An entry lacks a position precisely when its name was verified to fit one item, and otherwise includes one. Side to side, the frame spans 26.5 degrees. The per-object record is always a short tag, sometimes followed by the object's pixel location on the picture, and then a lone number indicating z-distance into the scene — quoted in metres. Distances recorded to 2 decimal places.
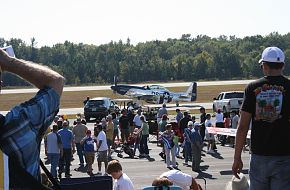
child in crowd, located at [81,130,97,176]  17.86
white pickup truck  39.89
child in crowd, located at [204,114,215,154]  22.48
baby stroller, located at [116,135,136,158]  22.20
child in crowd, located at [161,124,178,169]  18.91
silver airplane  54.28
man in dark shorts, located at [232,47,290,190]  4.23
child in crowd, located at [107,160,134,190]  8.71
